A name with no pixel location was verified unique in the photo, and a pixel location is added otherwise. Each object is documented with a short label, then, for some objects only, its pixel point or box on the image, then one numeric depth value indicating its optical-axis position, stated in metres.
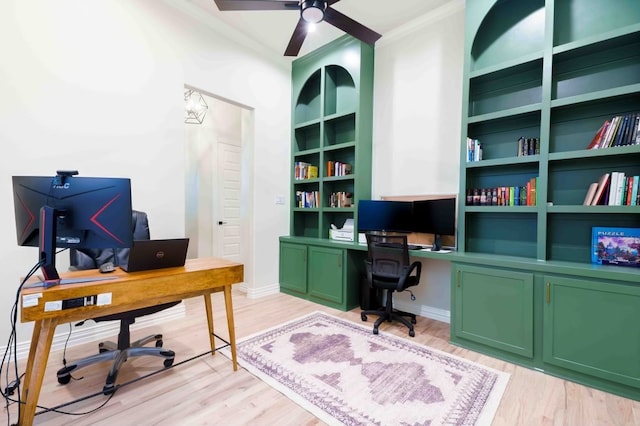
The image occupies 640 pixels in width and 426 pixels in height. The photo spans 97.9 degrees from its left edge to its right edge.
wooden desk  1.30
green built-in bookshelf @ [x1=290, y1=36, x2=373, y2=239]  3.45
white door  4.77
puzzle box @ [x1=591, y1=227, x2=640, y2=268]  1.98
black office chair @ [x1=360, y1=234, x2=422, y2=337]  2.62
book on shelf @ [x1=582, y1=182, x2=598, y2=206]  2.08
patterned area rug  1.61
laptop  1.64
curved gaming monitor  1.38
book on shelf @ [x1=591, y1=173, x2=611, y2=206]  2.03
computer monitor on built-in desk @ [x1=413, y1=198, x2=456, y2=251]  2.76
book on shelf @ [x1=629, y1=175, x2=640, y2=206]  1.93
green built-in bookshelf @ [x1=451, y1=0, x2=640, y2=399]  1.86
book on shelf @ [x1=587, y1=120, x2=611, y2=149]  2.06
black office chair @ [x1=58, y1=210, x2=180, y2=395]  1.80
